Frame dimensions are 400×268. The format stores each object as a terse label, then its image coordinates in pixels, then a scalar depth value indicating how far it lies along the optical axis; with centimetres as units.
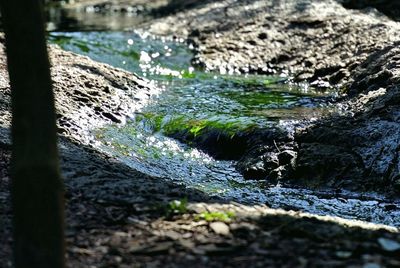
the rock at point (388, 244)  1029
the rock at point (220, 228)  1096
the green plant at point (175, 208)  1172
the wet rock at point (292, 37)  3130
